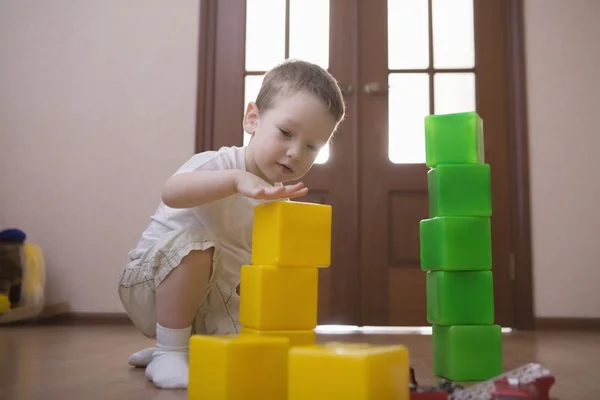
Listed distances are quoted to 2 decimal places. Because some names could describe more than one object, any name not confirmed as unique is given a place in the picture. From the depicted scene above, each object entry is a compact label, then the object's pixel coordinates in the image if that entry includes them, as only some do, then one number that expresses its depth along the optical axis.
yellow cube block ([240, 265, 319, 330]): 0.91
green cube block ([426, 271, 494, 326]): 1.20
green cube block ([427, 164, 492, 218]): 1.24
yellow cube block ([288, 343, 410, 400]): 0.71
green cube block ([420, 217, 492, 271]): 1.21
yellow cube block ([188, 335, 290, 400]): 0.81
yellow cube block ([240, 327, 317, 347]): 0.91
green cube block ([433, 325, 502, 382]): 1.17
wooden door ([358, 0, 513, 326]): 2.64
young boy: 1.11
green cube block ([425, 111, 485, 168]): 1.27
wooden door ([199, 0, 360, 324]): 2.67
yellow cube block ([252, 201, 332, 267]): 0.91
